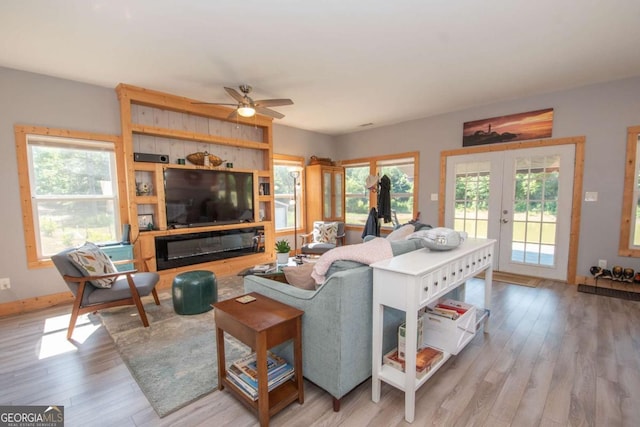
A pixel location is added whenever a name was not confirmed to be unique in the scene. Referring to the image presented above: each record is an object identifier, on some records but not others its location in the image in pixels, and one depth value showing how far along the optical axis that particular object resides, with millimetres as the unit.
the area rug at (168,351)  1852
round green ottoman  2961
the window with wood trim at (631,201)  3506
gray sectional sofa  1567
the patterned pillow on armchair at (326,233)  5578
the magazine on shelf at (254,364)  1714
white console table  1509
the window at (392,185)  5594
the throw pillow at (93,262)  2560
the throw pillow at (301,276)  1954
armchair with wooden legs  2508
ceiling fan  3292
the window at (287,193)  5754
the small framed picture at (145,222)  3865
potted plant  3941
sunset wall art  4055
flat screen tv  4047
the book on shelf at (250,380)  1615
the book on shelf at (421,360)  1706
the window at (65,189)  3215
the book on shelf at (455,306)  2069
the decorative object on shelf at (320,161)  6059
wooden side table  1456
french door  4008
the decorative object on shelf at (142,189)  3862
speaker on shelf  3732
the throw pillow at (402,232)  2711
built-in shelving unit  3703
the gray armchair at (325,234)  5566
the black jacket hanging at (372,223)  4887
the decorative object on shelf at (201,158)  4258
